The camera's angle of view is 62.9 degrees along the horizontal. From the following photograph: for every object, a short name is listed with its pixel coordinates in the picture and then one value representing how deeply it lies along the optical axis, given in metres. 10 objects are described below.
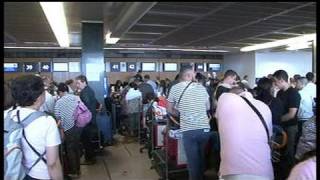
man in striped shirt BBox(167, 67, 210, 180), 2.77
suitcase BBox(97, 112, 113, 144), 4.83
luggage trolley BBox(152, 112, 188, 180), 3.49
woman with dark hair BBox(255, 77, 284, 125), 2.79
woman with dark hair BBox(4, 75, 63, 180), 1.51
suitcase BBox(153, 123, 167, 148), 4.24
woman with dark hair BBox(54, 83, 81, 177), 3.37
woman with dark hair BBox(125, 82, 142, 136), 5.96
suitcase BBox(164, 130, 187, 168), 3.47
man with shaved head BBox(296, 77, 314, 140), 3.37
